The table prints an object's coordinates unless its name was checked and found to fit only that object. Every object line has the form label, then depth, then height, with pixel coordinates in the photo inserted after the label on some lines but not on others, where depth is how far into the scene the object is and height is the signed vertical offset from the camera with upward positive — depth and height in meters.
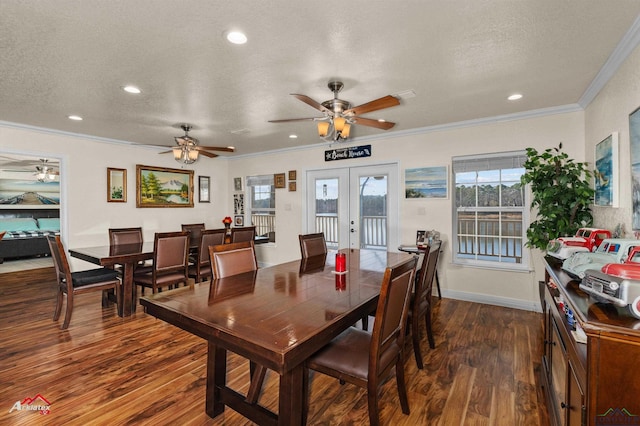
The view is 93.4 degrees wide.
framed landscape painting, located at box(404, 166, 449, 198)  4.27 +0.44
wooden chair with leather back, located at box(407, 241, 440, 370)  2.34 -0.67
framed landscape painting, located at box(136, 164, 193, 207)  5.62 +0.54
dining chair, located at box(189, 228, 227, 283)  3.94 -0.54
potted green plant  2.81 +0.12
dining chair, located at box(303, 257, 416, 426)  1.50 -0.78
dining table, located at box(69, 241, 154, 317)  3.29 -0.50
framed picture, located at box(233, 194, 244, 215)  6.81 +0.22
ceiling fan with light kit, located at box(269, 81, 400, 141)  2.55 +0.91
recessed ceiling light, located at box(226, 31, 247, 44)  2.04 +1.23
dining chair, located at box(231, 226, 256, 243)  4.23 -0.29
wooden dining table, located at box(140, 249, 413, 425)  1.20 -0.49
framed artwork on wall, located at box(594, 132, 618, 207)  2.31 +0.33
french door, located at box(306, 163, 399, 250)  4.86 +0.13
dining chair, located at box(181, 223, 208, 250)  5.06 -0.27
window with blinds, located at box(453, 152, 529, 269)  3.90 +0.02
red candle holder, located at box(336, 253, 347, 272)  2.34 -0.39
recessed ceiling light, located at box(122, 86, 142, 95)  2.96 +1.25
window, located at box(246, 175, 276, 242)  6.33 +0.21
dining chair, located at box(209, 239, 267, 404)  2.21 -0.36
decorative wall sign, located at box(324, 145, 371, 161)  4.98 +1.04
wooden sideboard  0.93 -0.51
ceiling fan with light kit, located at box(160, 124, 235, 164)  4.20 +0.91
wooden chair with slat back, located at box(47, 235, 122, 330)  3.16 -0.74
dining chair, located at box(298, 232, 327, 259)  3.24 -0.36
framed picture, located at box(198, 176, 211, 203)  6.53 +0.55
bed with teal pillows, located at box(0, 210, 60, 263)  6.70 -0.41
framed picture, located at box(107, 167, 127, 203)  5.21 +0.51
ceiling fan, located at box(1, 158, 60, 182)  7.66 +1.23
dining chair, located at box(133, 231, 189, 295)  3.51 -0.58
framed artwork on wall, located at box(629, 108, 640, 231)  1.92 +0.31
